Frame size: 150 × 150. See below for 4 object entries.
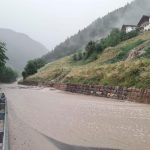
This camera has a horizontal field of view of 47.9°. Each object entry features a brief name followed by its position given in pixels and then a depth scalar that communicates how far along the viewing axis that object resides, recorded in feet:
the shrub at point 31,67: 159.50
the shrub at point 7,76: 206.25
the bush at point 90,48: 102.74
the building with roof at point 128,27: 139.16
